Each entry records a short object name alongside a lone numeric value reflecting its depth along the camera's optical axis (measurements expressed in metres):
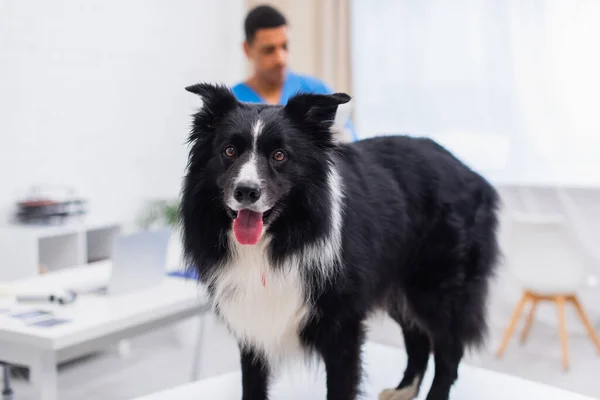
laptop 2.60
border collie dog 1.60
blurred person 3.20
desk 2.19
